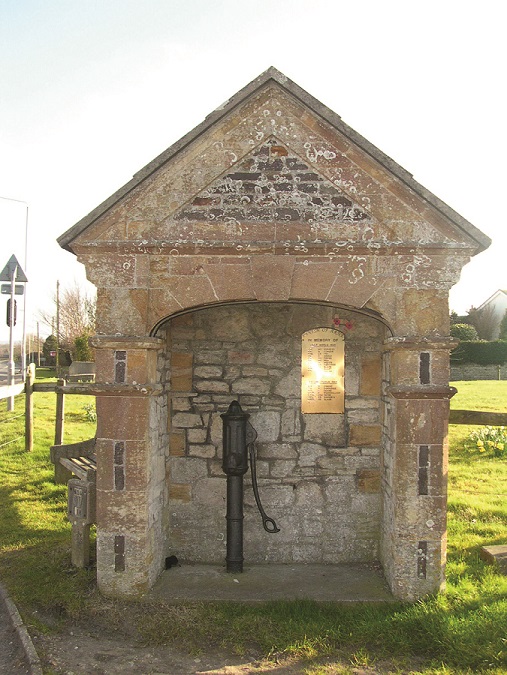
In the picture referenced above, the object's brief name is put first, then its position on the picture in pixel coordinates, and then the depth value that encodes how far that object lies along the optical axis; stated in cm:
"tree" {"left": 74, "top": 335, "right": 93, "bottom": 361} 2798
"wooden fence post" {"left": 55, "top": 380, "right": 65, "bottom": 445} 1036
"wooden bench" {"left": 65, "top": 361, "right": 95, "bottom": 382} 2511
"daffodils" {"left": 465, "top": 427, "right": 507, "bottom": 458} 1035
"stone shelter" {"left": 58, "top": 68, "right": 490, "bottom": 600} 544
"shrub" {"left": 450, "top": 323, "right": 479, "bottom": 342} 2888
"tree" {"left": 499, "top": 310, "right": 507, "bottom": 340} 3247
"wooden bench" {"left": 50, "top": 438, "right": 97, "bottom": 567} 614
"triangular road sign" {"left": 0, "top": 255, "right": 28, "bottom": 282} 1814
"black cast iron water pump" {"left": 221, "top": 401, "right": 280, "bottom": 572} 624
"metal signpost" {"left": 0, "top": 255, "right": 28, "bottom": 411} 1798
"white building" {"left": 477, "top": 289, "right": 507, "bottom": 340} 4073
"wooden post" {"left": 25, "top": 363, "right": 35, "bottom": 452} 1109
